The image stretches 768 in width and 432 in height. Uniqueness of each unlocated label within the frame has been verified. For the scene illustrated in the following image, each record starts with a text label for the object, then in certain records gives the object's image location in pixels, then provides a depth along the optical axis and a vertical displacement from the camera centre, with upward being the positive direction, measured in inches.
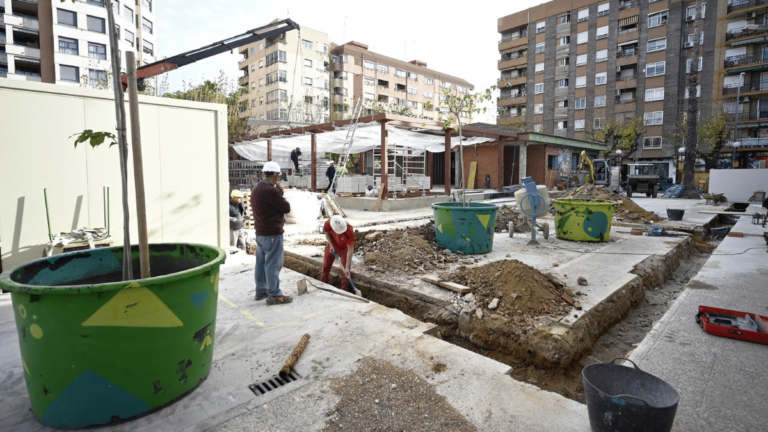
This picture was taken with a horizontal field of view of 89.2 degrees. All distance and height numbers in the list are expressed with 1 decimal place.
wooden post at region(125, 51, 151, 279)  92.1 +5.7
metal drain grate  109.0 -57.4
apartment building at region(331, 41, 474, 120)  2037.4 +575.0
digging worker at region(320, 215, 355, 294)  202.4 -33.5
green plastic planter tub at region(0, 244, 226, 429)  83.4 -36.0
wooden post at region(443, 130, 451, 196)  652.6 +52.6
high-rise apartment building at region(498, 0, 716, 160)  1593.3 +537.0
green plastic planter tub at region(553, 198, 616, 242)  329.1 -30.4
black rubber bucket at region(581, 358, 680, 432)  77.3 -46.7
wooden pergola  564.7 +90.3
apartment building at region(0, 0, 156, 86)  1352.1 +520.0
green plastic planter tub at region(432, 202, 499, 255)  273.9 -31.3
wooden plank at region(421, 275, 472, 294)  193.8 -51.8
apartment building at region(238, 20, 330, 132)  1834.4 +552.3
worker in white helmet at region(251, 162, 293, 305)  174.4 -20.5
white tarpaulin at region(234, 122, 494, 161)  657.6 +85.2
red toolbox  135.3 -51.2
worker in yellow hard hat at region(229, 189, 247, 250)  303.1 -28.8
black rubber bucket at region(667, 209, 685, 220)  472.1 -36.6
